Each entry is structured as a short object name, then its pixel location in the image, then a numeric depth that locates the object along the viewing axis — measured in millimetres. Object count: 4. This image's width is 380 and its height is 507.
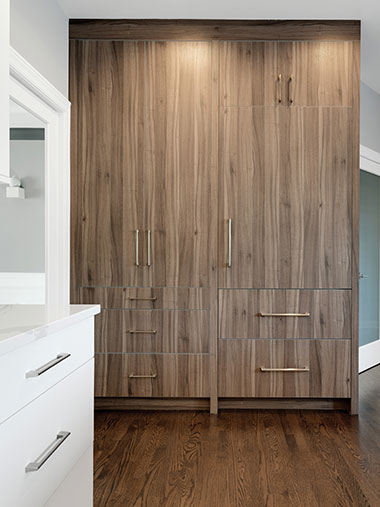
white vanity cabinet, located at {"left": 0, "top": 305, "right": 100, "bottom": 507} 1058
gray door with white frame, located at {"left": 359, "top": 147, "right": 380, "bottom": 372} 4484
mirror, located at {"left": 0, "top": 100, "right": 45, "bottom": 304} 2488
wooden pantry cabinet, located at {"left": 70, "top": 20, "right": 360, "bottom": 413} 3268
